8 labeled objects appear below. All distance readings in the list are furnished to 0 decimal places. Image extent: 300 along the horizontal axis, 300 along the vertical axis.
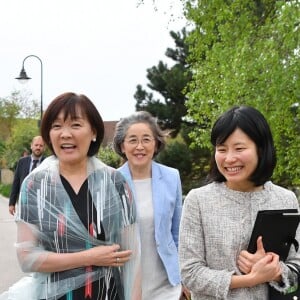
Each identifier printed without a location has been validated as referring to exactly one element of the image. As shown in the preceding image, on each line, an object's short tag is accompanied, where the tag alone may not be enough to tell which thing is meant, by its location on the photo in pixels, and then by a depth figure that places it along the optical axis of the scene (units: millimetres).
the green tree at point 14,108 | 47656
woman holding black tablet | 2186
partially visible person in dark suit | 8680
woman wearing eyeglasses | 3412
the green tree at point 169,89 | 21031
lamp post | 20281
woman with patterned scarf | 2301
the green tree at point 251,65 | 8680
